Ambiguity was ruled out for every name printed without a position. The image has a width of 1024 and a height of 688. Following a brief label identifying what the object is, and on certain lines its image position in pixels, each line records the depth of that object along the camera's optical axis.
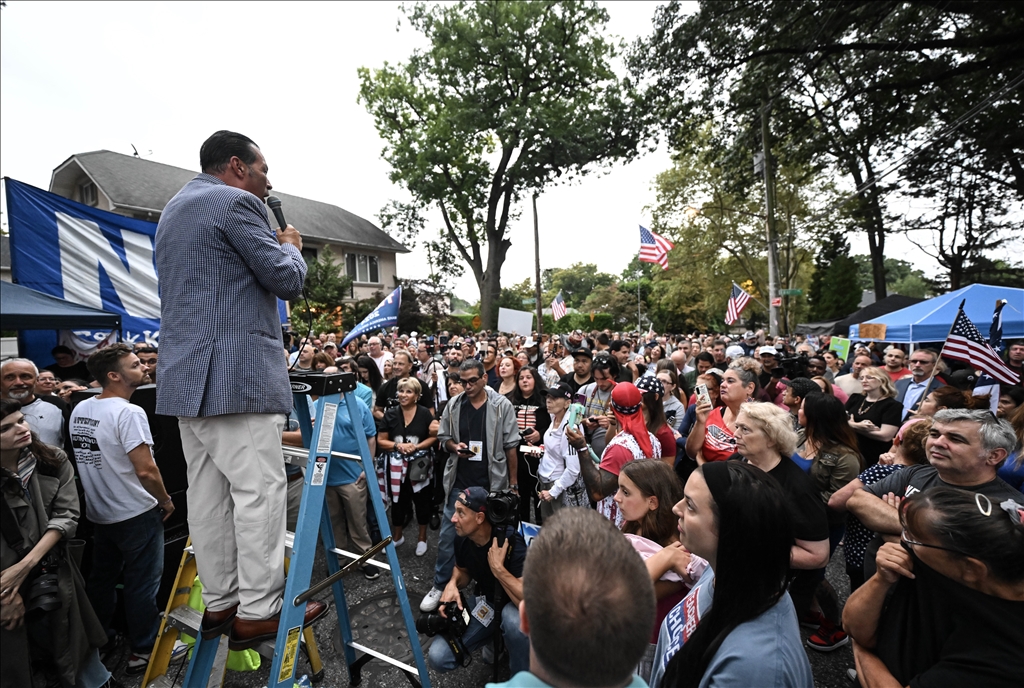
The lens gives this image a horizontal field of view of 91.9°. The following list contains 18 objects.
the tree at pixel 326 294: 22.23
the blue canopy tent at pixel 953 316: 9.47
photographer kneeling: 2.74
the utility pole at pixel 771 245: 17.74
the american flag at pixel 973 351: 4.45
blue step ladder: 1.93
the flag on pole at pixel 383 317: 9.48
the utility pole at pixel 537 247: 25.72
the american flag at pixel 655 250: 15.91
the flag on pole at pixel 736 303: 15.70
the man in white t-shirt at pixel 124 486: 3.22
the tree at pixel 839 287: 35.00
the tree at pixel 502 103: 24.77
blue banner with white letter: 6.44
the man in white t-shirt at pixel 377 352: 9.08
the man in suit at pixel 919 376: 5.63
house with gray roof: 22.69
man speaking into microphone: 1.77
